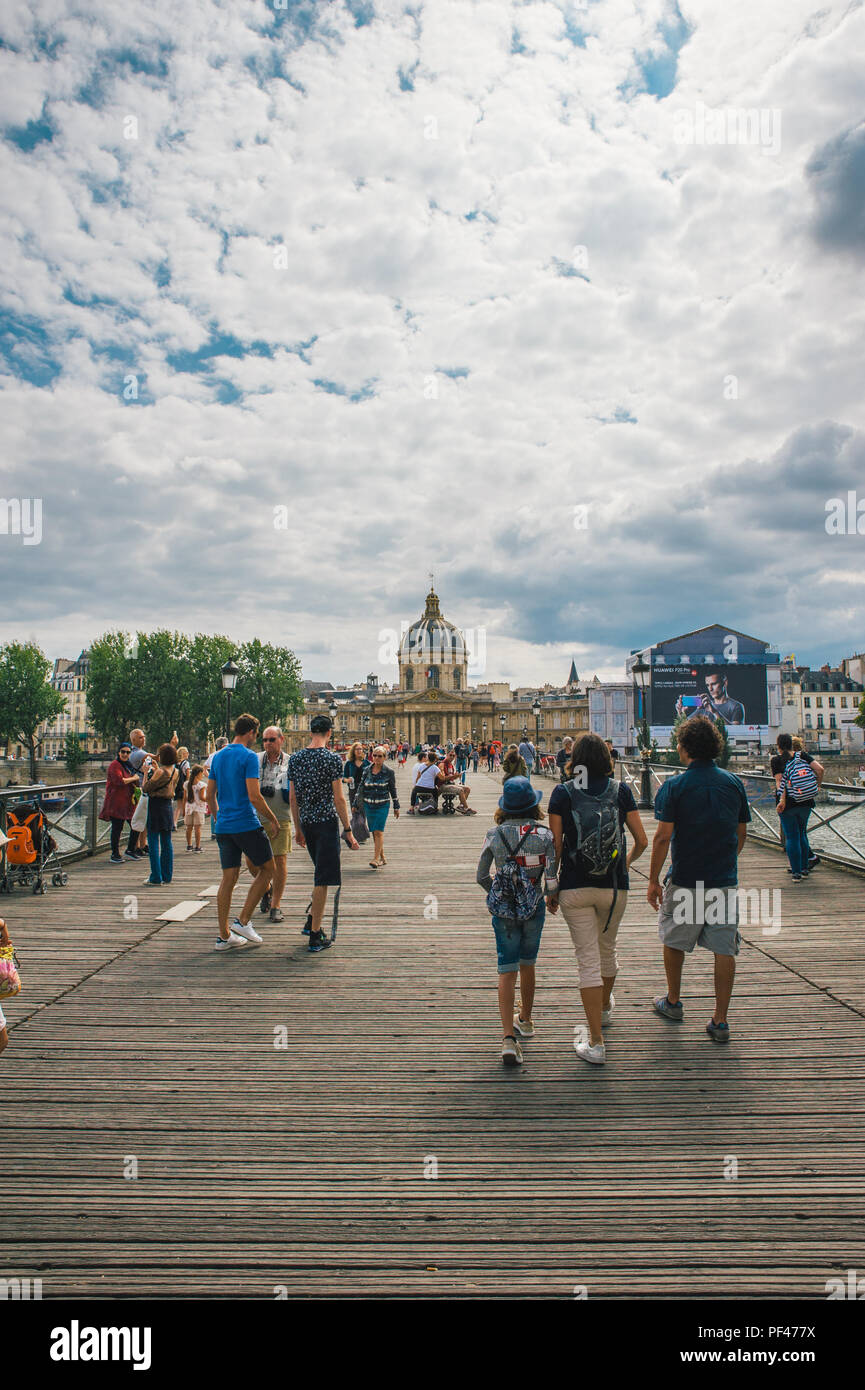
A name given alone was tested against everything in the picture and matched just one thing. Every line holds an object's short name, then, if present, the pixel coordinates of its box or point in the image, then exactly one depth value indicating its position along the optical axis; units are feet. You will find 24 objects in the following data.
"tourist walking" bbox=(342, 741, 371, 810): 54.85
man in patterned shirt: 25.99
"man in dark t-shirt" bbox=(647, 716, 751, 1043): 18.67
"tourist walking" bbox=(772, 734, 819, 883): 36.19
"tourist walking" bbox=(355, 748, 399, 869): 41.34
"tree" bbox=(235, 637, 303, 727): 325.21
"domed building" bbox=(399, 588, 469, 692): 479.00
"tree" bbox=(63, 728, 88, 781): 288.92
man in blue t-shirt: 26.20
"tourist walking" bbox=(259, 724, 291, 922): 30.89
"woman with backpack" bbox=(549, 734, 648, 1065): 17.63
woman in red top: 43.70
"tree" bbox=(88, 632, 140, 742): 282.56
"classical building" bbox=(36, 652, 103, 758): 449.89
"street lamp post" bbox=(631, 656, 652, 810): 72.76
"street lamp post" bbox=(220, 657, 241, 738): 72.34
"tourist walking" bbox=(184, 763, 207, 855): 51.44
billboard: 328.49
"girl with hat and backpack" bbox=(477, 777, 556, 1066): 17.75
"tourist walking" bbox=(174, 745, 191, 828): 44.86
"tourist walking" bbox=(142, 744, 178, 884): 37.29
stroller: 35.68
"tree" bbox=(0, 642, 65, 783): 305.73
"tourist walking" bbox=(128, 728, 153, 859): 39.32
